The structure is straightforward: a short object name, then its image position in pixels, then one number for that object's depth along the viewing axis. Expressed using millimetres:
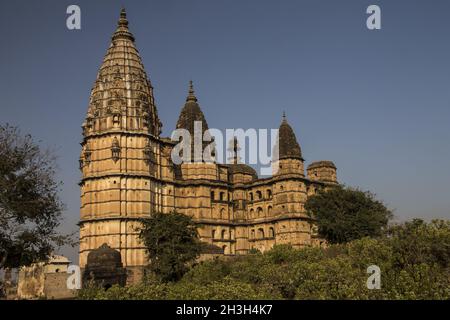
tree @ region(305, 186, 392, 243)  57094
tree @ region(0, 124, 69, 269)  24406
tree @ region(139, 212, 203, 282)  43781
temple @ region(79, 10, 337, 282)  56469
